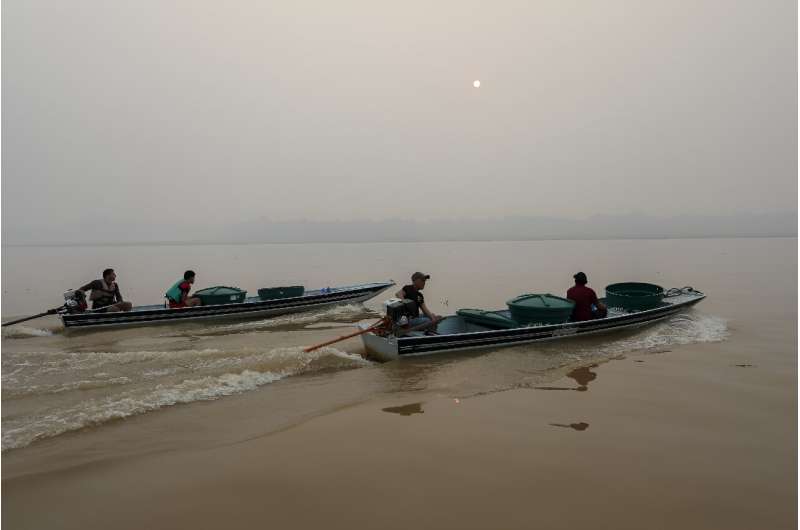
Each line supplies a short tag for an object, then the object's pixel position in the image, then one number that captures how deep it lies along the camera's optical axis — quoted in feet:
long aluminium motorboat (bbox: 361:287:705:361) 34.40
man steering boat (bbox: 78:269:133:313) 51.72
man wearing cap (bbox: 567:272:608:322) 40.42
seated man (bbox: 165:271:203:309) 53.16
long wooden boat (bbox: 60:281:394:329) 50.39
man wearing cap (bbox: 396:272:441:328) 36.05
